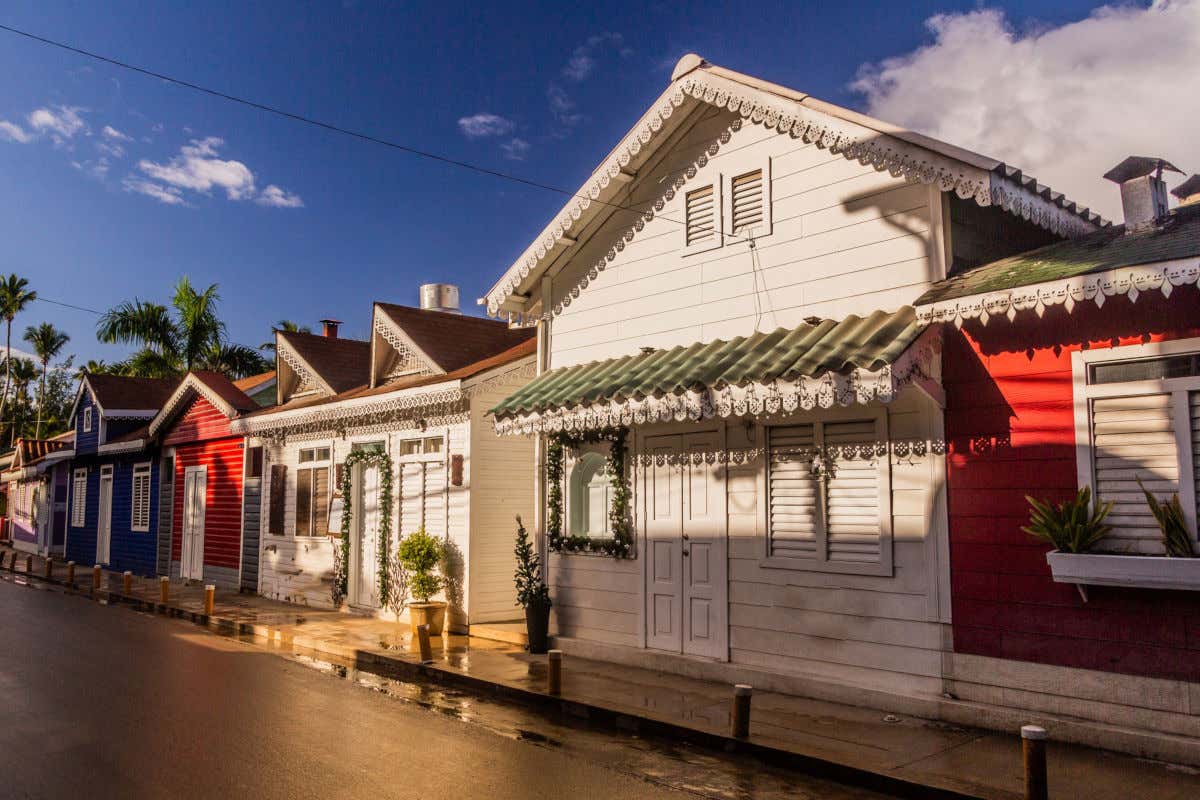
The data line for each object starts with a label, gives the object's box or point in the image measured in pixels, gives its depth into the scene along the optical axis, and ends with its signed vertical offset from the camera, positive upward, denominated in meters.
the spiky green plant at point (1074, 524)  7.11 -0.23
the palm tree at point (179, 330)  32.41 +5.83
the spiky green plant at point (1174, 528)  6.75 -0.25
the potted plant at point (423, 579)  13.59 -1.31
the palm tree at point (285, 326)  42.38 +7.81
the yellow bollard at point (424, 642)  11.39 -1.87
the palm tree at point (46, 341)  63.84 +10.50
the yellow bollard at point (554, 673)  9.31 -1.84
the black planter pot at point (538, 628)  12.01 -1.77
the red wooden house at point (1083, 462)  6.88 +0.26
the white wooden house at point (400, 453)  13.99 +0.68
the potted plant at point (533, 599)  11.98 -1.39
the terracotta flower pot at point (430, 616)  13.54 -1.83
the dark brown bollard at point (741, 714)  7.54 -1.83
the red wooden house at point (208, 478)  20.56 +0.32
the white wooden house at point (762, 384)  8.38 +1.05
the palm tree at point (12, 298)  53.53 +11.33
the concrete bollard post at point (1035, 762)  5.72 -1.68
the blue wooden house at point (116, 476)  25.38 +0.46
